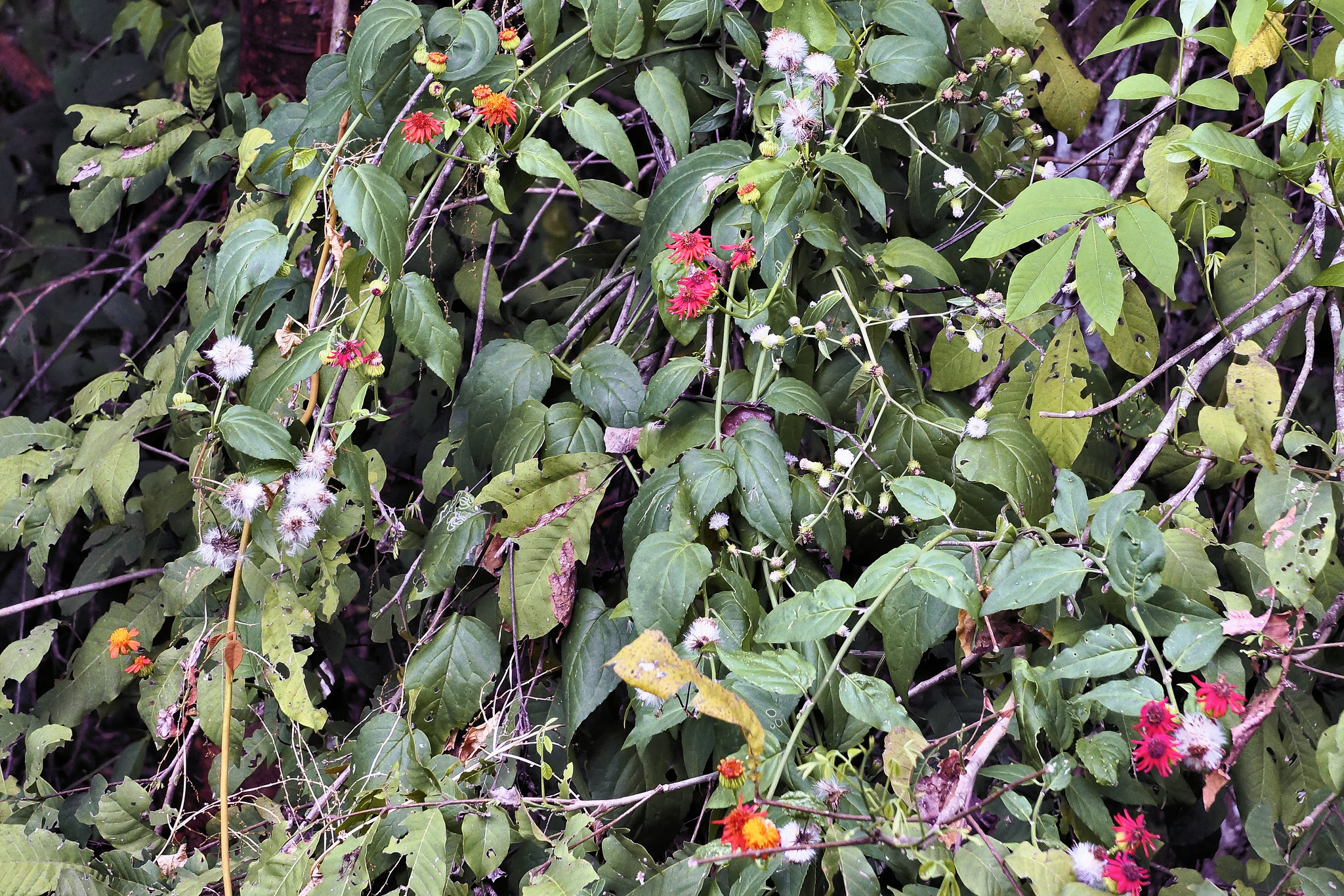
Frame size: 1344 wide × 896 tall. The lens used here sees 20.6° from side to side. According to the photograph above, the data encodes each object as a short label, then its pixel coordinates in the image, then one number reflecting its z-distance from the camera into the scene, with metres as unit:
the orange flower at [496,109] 2.02
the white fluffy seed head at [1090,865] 1.85
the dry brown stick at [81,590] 2.19
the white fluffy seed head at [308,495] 2.00
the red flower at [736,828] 1.84
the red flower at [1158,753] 1.84
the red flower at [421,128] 2.03
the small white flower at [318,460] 2.01
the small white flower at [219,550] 2.04
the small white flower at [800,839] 1.86
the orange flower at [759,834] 1.84
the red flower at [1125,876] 1.83
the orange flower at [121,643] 2.13
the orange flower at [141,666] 2.13
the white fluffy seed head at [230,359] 2.04
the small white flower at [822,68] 2.00
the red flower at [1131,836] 1.84
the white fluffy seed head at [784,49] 2.00
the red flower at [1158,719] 1.85
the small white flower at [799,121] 2.00
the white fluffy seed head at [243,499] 2.00
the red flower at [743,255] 1.99
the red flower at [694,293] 1.98
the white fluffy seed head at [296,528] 2.01
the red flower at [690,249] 1.97
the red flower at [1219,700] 1.86
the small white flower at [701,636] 1.94
